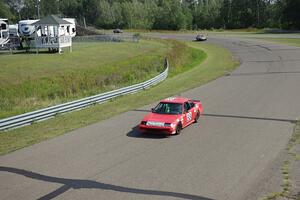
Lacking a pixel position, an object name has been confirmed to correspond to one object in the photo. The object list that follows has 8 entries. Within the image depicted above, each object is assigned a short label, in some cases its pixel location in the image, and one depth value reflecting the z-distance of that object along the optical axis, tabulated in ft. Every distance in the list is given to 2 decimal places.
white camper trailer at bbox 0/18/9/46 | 163.80
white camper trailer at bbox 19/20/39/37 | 188.14
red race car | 53.01
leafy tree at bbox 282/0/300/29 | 345.92
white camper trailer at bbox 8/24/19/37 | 198.44
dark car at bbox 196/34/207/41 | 261.85
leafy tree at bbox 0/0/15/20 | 477.57
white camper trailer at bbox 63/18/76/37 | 201.59
